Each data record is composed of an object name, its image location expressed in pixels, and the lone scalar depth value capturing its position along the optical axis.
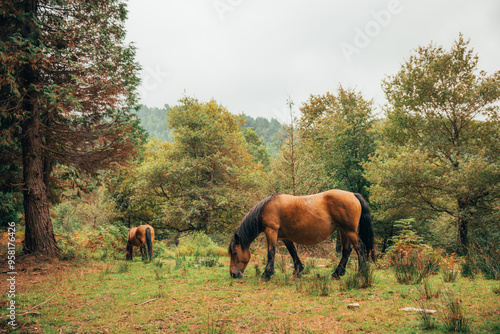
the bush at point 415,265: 5.29
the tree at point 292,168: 12.05
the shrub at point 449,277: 5.16
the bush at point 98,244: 10.84
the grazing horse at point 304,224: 6.17
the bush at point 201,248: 12.76
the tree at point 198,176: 17.38
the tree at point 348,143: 18.78
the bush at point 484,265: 5.34
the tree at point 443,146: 13.62
